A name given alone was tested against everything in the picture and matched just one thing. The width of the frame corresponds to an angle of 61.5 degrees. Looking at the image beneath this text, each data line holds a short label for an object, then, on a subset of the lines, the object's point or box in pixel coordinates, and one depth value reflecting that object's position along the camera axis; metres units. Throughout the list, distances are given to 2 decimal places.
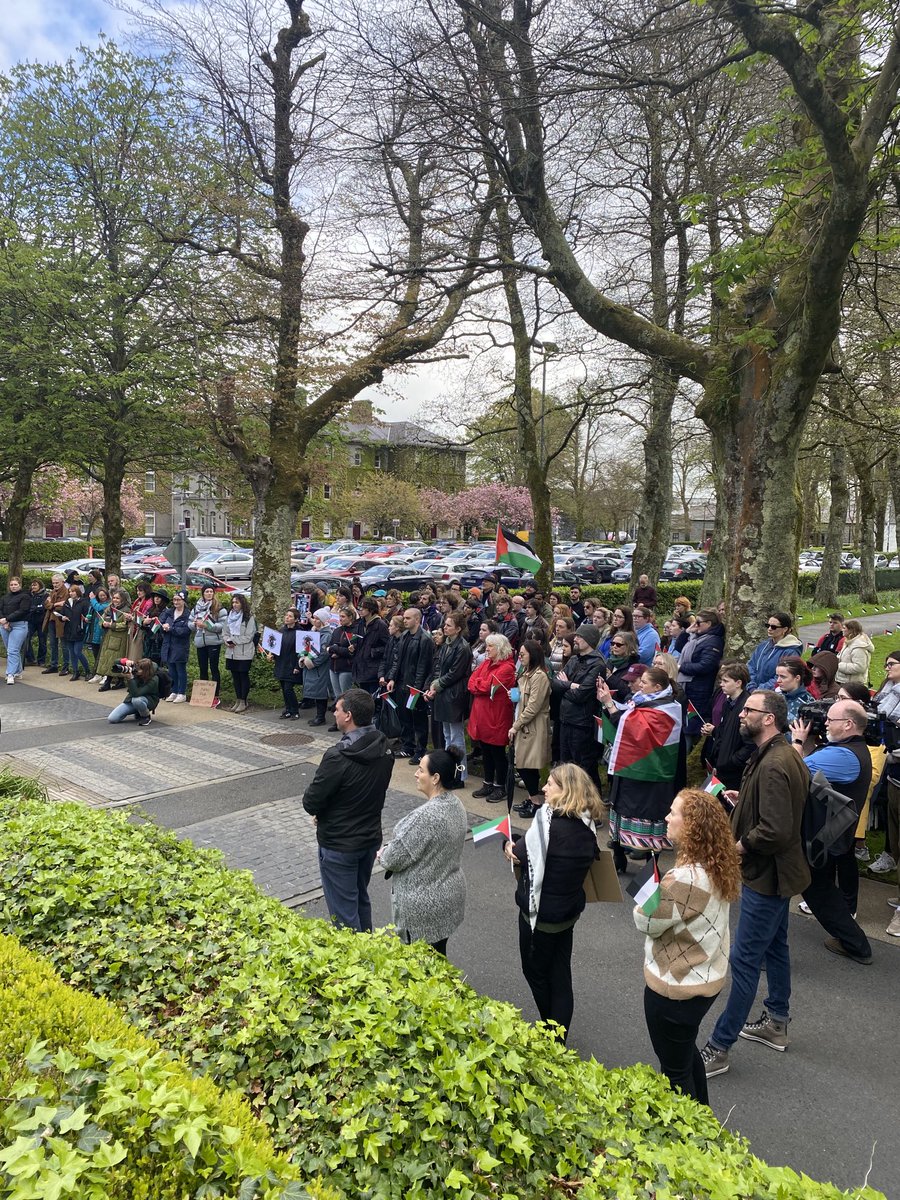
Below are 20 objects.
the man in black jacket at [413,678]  10.13
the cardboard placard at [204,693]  13.42
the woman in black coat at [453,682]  9.35
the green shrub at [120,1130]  1.82
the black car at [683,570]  37.12
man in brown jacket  4.27
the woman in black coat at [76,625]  15.04
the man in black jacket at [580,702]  7.73
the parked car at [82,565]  32.56
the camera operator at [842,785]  5.35
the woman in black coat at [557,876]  4.03
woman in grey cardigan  4.35
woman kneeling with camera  11.89
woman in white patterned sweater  3.51
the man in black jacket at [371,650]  10.95
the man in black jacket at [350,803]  4.99
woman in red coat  8.64
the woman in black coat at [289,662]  12.32
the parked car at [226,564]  35.75
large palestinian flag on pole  15.01
